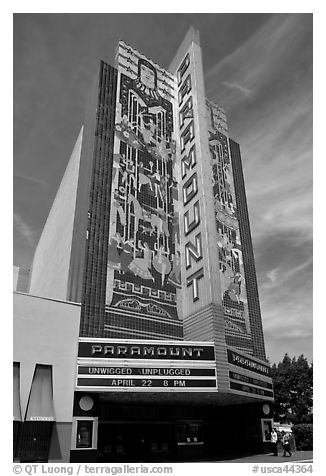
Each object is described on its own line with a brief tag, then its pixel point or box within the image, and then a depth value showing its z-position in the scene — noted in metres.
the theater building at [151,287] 24.45
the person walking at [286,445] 27.92
